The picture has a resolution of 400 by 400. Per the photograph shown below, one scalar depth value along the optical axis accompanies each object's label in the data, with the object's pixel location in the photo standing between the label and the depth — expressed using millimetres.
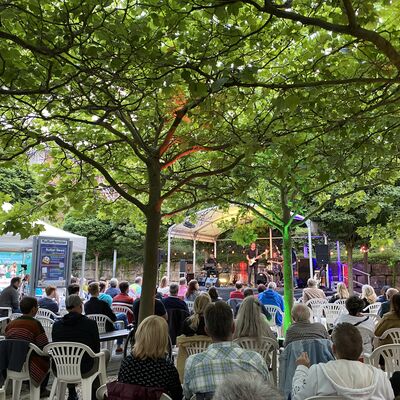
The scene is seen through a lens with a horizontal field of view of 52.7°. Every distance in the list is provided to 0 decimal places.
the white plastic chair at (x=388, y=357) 3921
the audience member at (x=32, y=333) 4160
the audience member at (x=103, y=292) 7543
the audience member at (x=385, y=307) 6167
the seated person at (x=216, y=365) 2496
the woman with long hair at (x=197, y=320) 4500
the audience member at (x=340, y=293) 8930
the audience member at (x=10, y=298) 7840
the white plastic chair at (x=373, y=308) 7642
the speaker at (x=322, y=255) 17422
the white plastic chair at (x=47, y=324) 6135
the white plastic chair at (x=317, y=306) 8398
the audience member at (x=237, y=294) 8961
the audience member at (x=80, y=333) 4200
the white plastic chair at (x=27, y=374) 4098
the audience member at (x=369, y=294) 8234
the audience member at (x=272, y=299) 8135
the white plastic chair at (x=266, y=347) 3830
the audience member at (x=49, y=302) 7246
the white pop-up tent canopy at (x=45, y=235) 9266
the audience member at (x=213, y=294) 6575
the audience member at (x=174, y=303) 6551
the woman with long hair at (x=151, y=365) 2639
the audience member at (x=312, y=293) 9039
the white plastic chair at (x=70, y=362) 4094
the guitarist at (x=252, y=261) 23344
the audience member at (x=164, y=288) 9625
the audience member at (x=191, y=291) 8766
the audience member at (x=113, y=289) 9038
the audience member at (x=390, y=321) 4449
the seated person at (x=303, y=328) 3724
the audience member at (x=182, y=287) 11162
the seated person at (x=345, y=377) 2166
